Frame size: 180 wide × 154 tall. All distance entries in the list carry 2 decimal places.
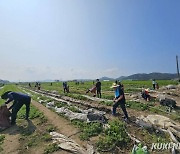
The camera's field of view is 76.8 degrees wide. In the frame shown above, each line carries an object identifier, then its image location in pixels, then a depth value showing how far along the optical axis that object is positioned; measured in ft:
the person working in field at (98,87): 36.80
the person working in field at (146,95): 33.26
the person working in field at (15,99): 19.60
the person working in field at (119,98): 19.80
